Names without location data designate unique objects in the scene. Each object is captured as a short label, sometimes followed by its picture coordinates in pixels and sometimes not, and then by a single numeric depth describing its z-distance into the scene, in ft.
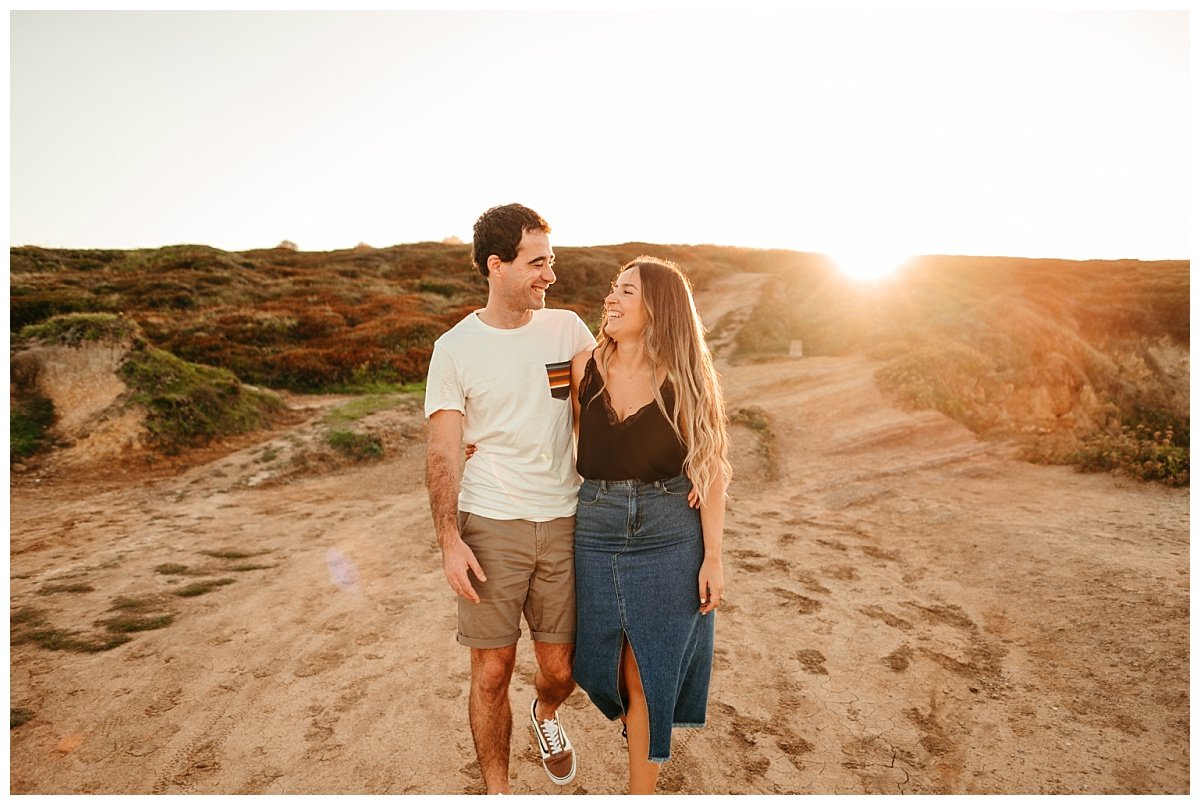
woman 8.85
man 9.17
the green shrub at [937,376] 33.73
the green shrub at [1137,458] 24.27
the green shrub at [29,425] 27.22
